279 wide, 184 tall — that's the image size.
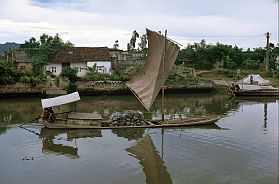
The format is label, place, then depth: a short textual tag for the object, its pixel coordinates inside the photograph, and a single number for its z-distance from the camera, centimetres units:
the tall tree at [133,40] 6444
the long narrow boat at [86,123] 1656
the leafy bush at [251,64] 4591
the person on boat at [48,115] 1683
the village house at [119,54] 4772
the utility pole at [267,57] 4074
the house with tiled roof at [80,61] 3900
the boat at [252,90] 3300
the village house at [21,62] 3928
